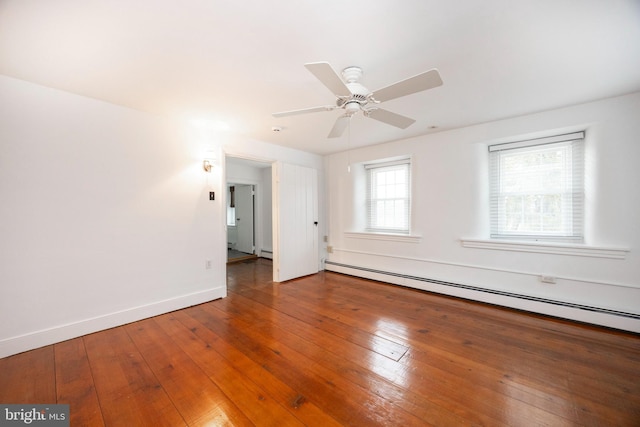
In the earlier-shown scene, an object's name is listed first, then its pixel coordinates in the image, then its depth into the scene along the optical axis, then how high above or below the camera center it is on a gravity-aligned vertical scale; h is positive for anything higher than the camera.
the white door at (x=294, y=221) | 4.27 -0.17
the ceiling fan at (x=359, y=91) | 1.52 +0.84
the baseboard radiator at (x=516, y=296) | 2.50 -1.04
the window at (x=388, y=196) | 4.32 +0.27
